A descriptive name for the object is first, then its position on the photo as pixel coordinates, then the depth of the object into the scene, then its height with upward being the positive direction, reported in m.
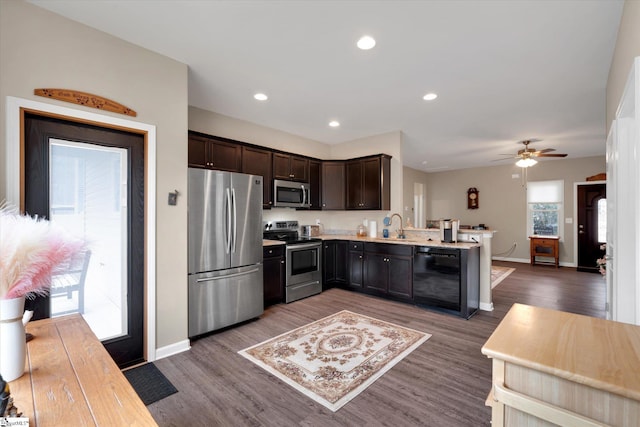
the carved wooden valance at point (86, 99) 2.10 +0.92
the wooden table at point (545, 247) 7.19 -0.93
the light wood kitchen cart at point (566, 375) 0.77 -0.47
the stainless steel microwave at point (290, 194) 4.58 +0.33
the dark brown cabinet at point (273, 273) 4.01 -0.88
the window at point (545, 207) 7.47 +0.13
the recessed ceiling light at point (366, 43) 2.39 +1.50
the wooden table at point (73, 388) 0.82 -0.60
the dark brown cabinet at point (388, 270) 4.25 -0.91
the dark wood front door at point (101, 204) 2.12 +0.08
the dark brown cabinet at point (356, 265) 4.78 -0.91
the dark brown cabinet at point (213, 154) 3.62 +0.82
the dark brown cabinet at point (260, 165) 4.22 +0.74
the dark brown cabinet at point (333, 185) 5.42 +0.55
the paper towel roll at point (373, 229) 5.12 -0.30
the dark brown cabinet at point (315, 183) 5.26 +0.57
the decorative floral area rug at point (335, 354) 2.23 -1.37
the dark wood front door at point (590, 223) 6.76 -0.28
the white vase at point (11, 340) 0.99 -0.45
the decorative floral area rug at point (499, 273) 5.75 -1.41
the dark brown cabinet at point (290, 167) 4.64 +0.80
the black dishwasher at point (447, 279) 3.71 -0.93
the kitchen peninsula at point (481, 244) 4.03 -0.46
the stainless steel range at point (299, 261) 4.30 -0.77
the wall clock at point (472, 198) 8.66 +0.45
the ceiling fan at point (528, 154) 5.42 +1.14
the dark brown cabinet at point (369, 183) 4.97 +0.55
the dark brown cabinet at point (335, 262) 4.98 -0.89
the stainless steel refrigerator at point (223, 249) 3.01 -0.41
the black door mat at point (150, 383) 2.12 -1.38
